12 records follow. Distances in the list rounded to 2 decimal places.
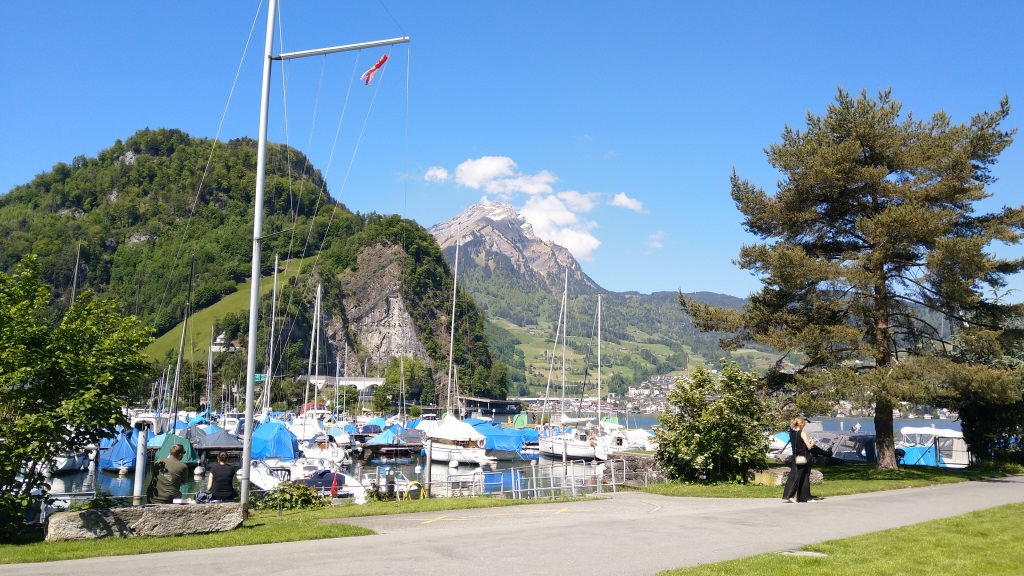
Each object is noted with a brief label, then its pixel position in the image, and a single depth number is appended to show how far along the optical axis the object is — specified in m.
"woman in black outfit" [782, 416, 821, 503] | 17.48
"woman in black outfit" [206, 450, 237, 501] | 15.62
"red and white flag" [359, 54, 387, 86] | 20.47
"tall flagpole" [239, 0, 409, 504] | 15.75
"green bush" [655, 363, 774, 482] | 24.14
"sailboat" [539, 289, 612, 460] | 59.66
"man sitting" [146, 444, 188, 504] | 15.19
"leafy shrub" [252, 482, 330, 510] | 20.03
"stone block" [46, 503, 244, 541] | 12.38
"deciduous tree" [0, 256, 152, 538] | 13.02
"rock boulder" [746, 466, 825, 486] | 23.55
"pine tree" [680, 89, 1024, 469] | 26.22
